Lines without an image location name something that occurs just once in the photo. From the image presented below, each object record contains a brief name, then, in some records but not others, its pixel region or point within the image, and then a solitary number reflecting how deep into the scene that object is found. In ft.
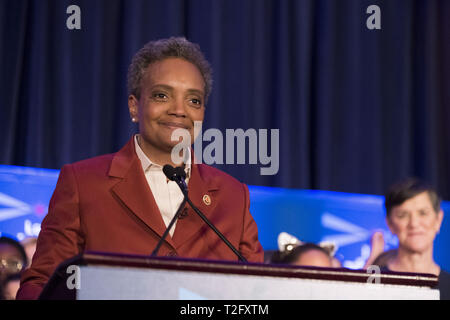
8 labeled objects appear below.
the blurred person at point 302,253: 20.20
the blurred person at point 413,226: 20.10
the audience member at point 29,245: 19.65
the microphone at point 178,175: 17.08
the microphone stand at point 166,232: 16.64
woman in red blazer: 17.45
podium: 16.03
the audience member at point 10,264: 19.49
